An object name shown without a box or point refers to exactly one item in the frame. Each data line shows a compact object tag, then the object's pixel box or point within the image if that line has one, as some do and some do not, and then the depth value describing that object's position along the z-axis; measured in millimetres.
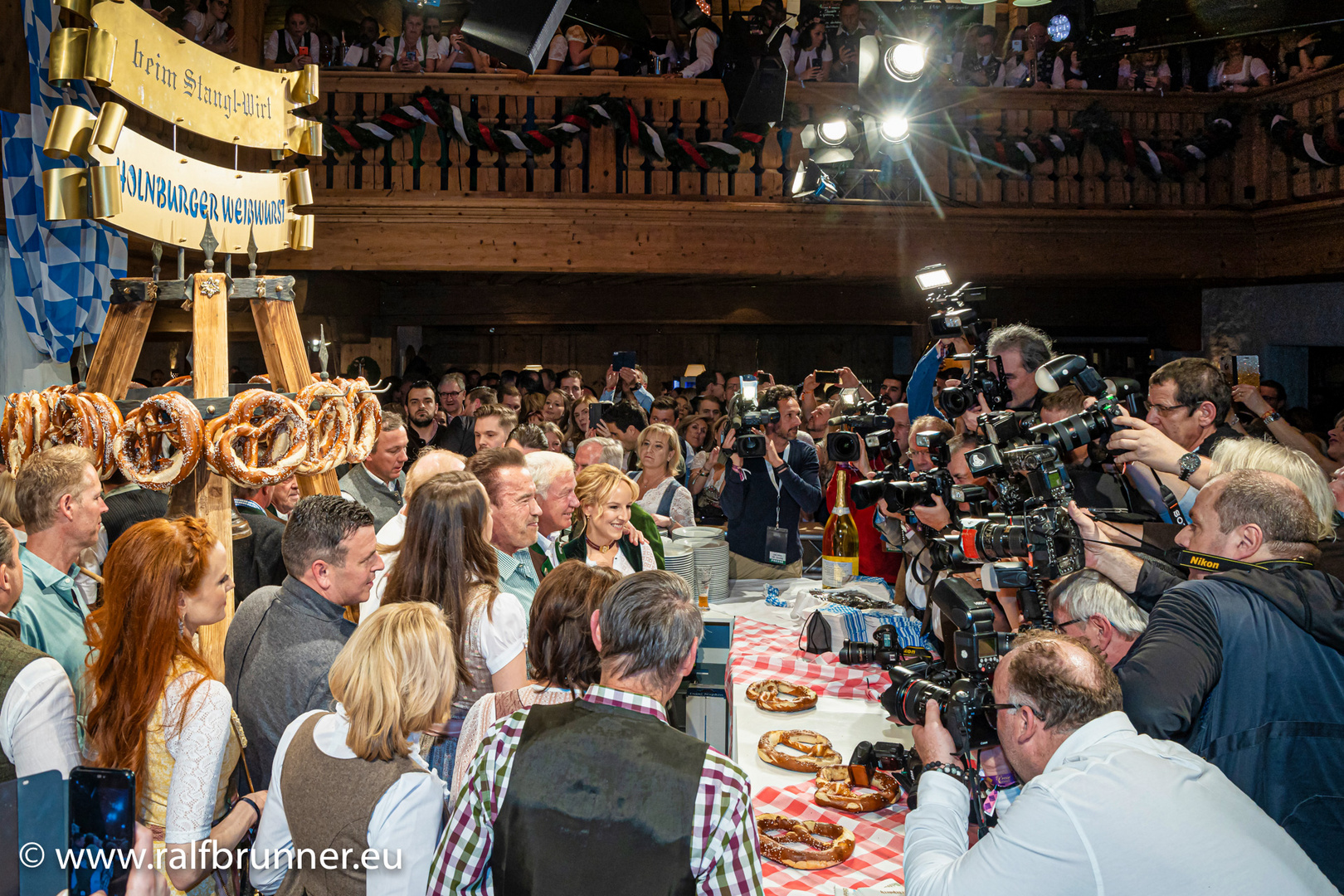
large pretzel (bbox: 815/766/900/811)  2324
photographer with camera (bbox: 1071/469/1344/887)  1860
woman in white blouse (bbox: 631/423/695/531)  4664
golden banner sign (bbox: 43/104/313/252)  2658
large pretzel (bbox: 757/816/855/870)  2094
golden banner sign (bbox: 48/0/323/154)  2621
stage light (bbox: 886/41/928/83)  6449
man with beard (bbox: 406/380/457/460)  5730
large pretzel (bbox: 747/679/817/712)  2928
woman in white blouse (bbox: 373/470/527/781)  2330
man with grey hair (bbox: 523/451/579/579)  3311
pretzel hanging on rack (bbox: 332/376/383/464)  3375
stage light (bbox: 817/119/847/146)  6883
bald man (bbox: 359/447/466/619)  3389
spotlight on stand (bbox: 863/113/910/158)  6906
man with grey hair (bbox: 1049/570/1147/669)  2170
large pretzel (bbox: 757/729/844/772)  2547
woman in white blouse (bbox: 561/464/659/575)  3441
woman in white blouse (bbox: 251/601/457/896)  1715
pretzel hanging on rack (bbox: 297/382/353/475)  3117
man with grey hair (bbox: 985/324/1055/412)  3242
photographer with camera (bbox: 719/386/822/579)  4801
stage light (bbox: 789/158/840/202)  7207
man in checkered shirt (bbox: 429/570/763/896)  1485
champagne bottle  4211
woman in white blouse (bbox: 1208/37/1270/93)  8609
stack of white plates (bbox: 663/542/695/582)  3781
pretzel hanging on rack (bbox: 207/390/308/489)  2760
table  2098
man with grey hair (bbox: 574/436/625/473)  4590
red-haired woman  1891
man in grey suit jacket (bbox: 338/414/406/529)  4316
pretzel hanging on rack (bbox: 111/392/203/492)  2705
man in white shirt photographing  1446
